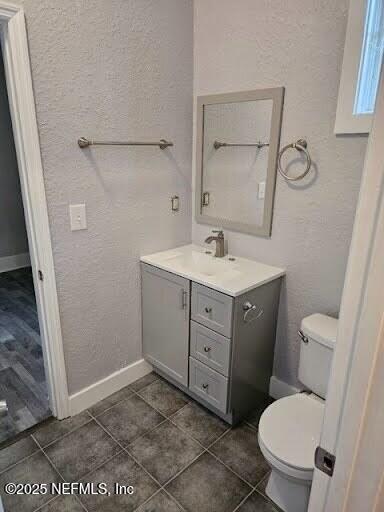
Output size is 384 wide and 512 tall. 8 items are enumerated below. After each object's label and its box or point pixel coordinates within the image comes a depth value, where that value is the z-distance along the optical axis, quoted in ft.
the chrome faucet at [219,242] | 7.18
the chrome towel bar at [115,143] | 5.68
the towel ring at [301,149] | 5.75
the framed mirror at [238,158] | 6.24
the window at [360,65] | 4.75
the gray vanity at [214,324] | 5.81
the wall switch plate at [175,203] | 7.48
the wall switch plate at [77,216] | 5.85
